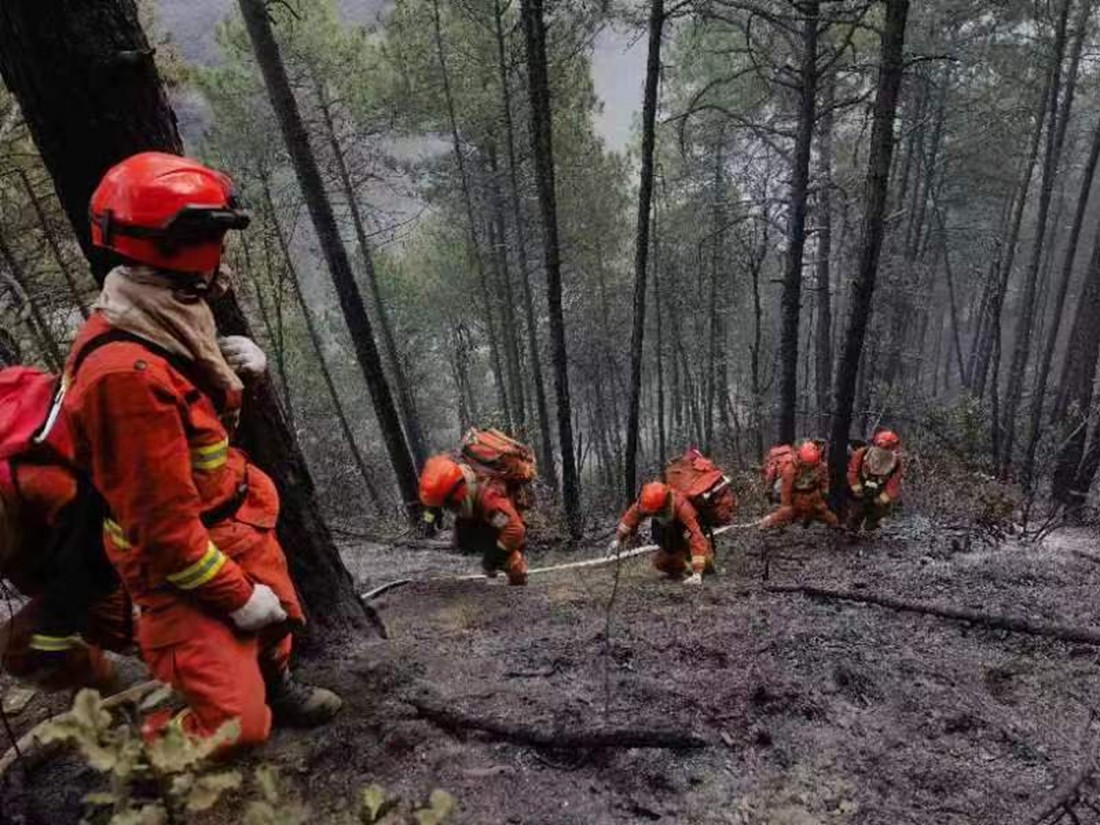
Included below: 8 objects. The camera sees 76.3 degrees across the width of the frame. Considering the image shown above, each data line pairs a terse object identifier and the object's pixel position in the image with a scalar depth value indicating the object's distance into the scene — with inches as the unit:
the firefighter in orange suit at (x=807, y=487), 313.1
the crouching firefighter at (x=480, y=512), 227.8
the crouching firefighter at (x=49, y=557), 87.5
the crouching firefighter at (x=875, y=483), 292.7
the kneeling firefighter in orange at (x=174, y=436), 80.3
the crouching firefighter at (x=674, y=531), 245.9
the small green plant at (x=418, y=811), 50.4
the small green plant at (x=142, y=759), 48.5
